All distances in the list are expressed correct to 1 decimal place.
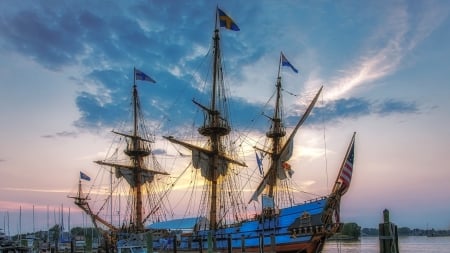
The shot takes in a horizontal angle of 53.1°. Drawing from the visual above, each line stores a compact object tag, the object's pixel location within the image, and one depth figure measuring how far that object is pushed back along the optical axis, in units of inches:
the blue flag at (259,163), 1790.1
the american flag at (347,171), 1315.2
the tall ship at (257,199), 1507.1
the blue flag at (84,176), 2598.4
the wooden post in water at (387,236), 731.4
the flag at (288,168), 2073.6
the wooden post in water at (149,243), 1182.9
